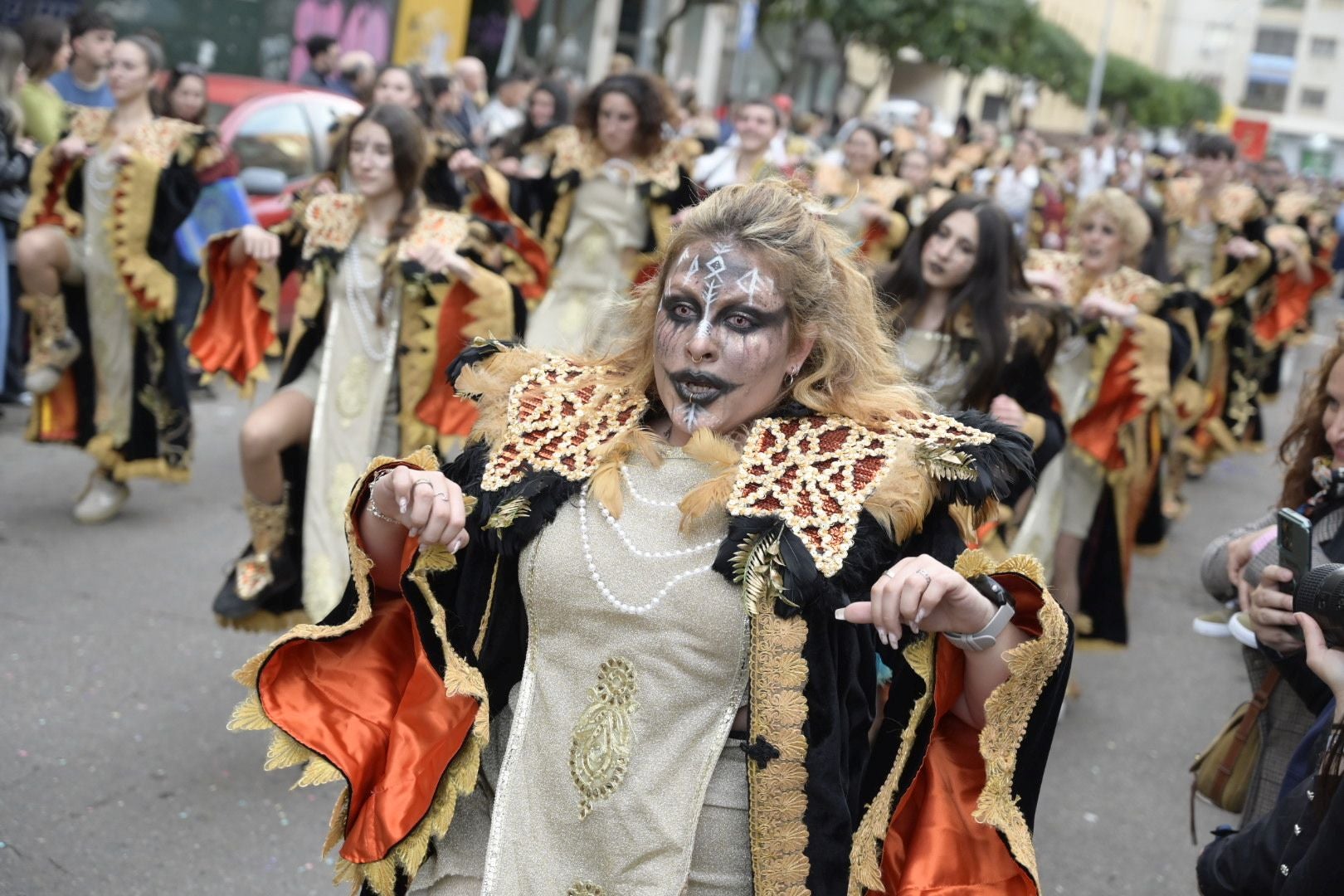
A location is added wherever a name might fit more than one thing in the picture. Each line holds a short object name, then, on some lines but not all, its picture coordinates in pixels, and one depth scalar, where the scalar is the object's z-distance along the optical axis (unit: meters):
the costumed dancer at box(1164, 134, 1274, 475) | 9.38
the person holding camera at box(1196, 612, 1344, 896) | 2.16
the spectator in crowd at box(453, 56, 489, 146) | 11.02
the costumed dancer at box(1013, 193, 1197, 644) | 5.93
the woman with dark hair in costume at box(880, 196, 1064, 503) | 4.82
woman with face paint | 2.43
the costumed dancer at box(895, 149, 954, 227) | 10.02
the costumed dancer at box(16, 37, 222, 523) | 6.56
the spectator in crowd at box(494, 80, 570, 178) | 10.09
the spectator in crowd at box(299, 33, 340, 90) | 11.86
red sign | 54.37
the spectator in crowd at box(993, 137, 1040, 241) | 13.70
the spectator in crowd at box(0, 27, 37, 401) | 7.06
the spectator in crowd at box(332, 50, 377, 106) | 10.68
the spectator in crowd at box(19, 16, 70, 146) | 8.32
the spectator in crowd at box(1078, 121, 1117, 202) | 19.23
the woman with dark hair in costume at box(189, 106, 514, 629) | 5.03
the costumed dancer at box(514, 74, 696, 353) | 7.39
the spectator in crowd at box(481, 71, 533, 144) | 12.41
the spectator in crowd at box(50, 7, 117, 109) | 8.95
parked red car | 9.80
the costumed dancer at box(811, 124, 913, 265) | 8.23
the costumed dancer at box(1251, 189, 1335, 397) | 10.35
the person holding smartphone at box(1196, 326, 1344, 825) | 2.87
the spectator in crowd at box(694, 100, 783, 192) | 8.39
